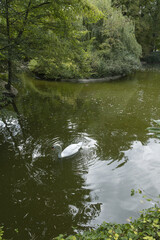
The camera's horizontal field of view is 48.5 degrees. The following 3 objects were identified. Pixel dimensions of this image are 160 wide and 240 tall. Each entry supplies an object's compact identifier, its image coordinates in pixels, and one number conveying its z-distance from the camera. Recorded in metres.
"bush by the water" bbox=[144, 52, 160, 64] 29.13
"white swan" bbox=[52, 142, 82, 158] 4.95
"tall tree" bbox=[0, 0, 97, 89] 6.72
